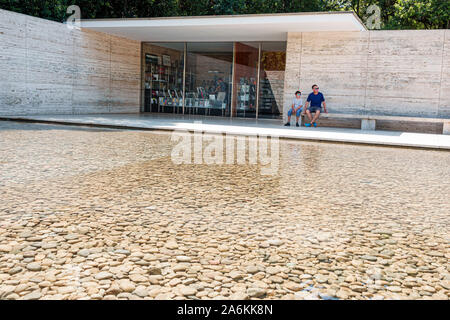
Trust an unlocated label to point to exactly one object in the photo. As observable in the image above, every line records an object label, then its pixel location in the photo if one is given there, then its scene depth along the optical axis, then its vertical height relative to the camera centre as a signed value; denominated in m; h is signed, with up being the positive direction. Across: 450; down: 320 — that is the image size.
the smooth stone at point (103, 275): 2.80 -1.03
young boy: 17.61 +0.08
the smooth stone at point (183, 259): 3.14 -1.03
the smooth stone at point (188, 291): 2.61 -1.03
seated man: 17.38 +0.21
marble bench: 16.03 -0.31
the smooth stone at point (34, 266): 2.89 -1.02
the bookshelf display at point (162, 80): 22.98 +1.18
